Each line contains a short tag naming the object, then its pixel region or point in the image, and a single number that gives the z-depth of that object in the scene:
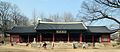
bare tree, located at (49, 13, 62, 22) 40.53
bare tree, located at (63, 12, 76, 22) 39.71
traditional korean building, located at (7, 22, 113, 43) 21.01
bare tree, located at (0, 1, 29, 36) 29.59
